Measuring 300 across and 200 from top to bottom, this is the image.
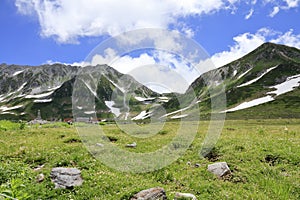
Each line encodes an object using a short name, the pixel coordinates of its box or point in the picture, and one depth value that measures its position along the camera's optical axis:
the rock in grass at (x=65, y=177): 9.32
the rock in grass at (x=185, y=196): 8.45
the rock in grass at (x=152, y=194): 8.25
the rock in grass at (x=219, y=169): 10.70
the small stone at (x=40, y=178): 9.57
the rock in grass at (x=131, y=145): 15.22
